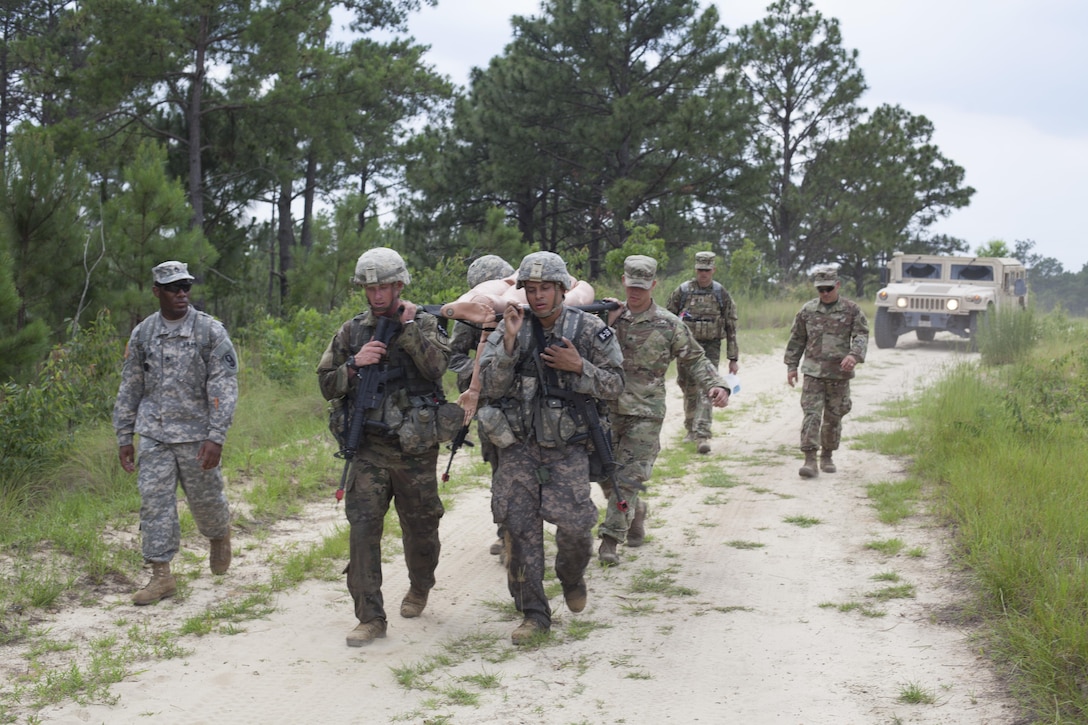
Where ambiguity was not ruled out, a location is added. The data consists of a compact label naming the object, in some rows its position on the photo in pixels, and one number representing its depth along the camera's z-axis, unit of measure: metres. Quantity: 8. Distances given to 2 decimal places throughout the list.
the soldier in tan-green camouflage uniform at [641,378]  6.13
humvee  18.78
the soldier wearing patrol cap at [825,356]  8.70
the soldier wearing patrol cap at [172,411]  5.51
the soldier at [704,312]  9.44
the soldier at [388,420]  4.91
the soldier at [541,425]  4.90
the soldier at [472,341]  5.47
